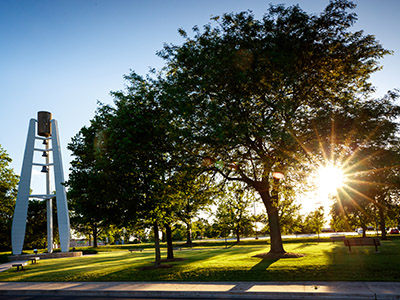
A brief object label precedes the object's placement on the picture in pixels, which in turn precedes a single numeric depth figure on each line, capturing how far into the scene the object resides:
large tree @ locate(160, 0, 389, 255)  17.41
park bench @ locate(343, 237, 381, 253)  21.47
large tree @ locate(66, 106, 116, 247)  19.23
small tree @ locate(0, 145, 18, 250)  43.12
